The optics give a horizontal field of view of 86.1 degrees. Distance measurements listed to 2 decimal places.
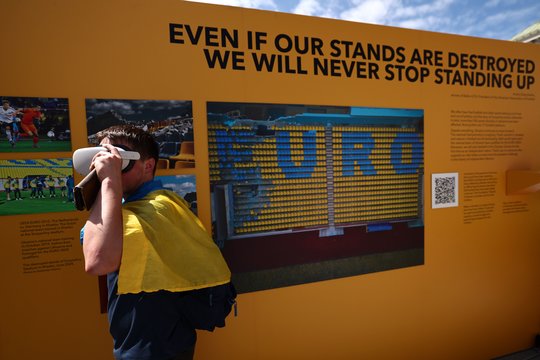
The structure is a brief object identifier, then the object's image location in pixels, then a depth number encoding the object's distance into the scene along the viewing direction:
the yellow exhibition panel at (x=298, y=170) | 1.51
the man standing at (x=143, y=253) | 0.90
